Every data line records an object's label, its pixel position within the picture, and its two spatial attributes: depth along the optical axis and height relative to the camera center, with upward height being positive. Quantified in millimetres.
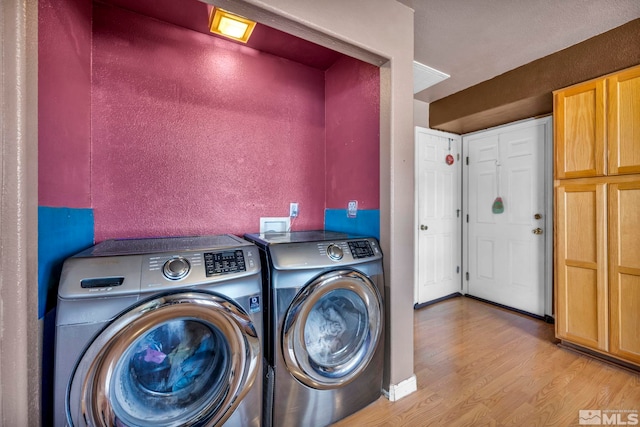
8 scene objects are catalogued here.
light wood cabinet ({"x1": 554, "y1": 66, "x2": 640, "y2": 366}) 1825 -24
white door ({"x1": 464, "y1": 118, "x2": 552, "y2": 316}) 2789 -30
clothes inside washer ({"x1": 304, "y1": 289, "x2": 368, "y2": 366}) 1403 -600
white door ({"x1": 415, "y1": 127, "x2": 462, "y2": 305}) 3107 -29
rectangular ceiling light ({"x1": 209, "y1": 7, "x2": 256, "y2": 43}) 1505 +1090
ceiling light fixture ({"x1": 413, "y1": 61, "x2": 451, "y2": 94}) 2486 +1309
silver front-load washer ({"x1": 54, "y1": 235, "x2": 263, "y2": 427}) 881 -441
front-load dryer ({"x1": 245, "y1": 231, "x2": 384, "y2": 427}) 1255 -567
